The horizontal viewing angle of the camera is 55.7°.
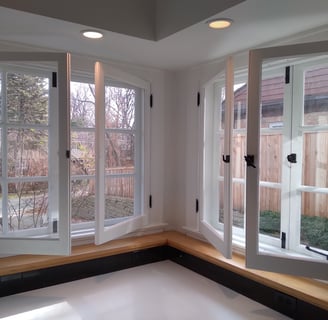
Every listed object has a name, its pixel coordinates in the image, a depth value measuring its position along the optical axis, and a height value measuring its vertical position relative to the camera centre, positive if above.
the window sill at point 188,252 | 1.95 -0.85
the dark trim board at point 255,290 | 1.91 -0.98
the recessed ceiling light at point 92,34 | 2.09 +0.81
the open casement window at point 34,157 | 2.25 -0.04
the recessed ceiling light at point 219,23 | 1.89 +0.81
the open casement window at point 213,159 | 2.81 -0.07
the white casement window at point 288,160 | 2.03 -0.06
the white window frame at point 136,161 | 2.39 -0.09
